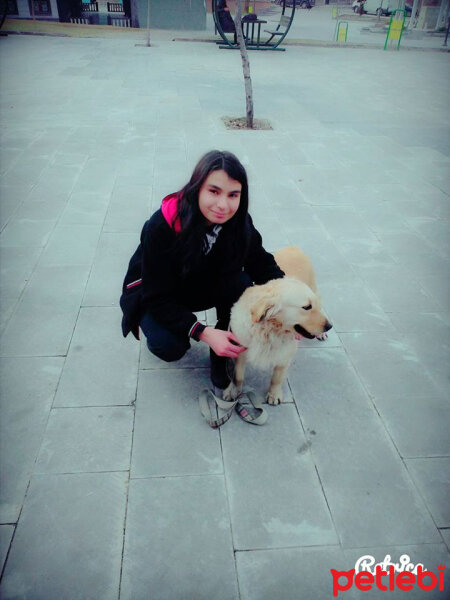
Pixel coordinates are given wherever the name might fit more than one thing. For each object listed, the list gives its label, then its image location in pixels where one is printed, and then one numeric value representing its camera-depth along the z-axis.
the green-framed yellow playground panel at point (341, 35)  21.04
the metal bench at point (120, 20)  24.25
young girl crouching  2.07
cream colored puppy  2.14
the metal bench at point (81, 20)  24.31
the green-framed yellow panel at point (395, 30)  19.08
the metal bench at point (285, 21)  16.08
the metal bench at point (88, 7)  27.68
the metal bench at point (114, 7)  30.05
